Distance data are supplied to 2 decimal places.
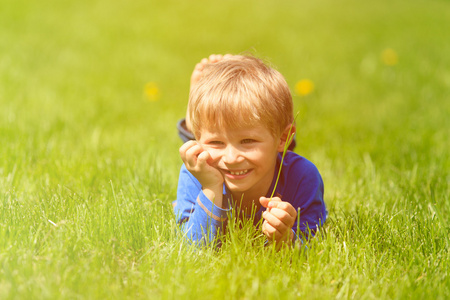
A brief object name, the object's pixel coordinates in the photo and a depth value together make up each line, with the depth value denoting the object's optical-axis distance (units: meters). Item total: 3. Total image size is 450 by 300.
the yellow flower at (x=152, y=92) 4.91
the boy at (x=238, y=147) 2.14
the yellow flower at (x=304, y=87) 5.07
